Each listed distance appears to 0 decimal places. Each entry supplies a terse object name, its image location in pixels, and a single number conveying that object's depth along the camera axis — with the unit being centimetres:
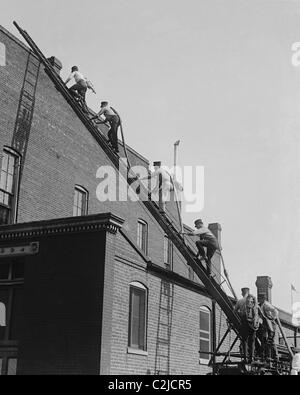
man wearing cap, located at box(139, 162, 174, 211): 2130
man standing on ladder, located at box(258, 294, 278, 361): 1520
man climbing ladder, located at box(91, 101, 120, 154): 2107
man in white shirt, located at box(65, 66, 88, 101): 2066
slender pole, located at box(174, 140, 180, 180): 2242
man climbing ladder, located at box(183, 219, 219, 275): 1593
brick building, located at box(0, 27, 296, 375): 1298
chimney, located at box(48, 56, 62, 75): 2133
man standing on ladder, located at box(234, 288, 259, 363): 1450
